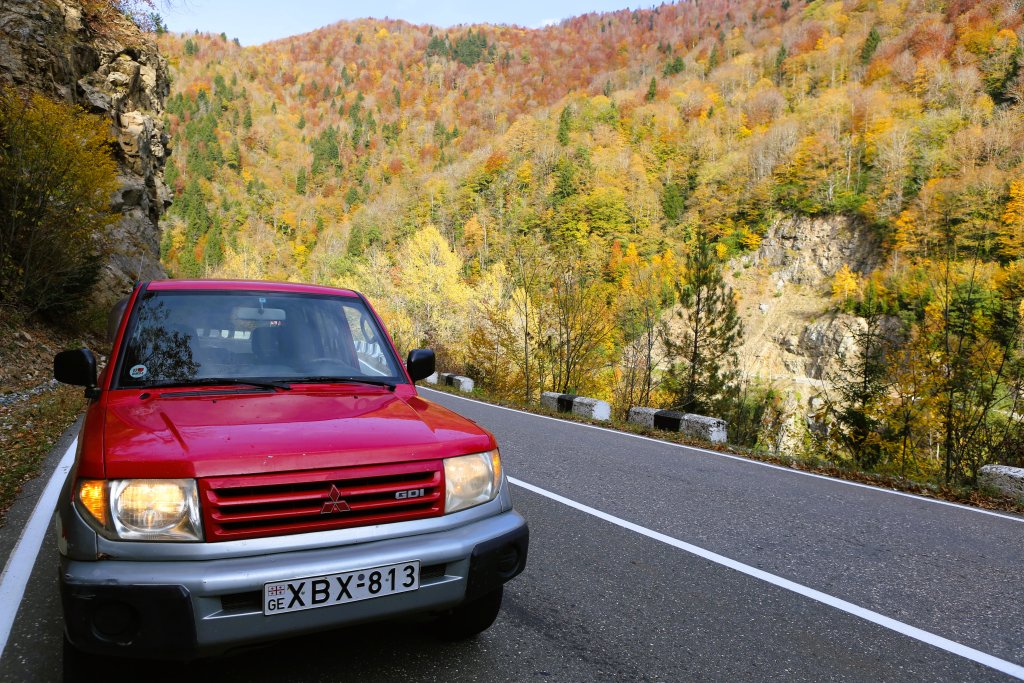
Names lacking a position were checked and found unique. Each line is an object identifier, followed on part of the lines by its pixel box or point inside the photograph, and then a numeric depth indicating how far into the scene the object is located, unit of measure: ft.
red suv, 6.30
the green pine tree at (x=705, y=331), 86.12
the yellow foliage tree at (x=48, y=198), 53.52
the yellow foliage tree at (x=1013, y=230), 134.82
